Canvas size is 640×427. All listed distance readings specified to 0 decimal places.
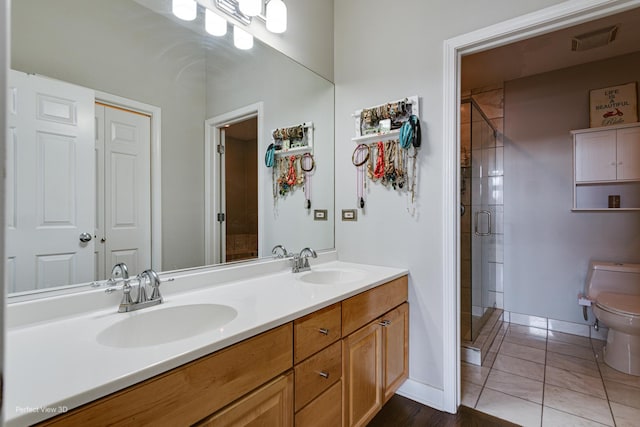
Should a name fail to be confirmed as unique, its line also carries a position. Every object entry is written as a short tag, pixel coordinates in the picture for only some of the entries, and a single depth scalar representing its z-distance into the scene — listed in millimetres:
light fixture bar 1483
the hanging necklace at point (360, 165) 2025
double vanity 623
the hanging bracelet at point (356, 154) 2012
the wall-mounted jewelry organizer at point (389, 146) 1791
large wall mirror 984
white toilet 2037
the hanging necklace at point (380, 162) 1925
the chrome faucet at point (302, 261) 1824
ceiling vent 2215
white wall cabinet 2469
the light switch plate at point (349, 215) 2091
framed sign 2566
